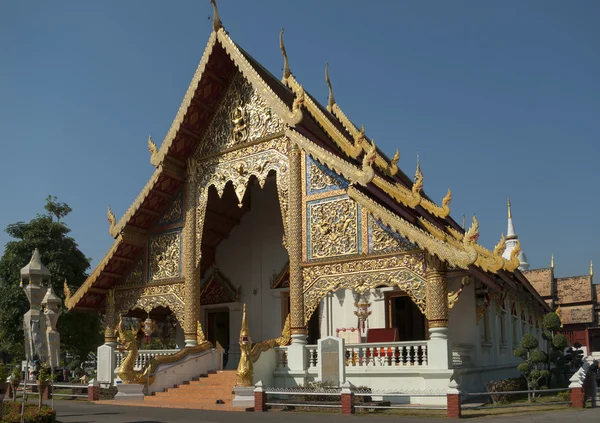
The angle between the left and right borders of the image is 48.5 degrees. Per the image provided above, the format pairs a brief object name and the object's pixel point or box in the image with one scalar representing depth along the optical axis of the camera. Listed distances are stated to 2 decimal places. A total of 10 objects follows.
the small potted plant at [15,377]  8.48
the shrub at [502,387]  11.41
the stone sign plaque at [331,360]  11.31
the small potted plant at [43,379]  8.33
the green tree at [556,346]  12.88
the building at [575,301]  30.16
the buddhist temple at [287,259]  11.39
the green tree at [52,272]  19.38
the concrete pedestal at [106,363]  15.02
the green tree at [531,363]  11.82
